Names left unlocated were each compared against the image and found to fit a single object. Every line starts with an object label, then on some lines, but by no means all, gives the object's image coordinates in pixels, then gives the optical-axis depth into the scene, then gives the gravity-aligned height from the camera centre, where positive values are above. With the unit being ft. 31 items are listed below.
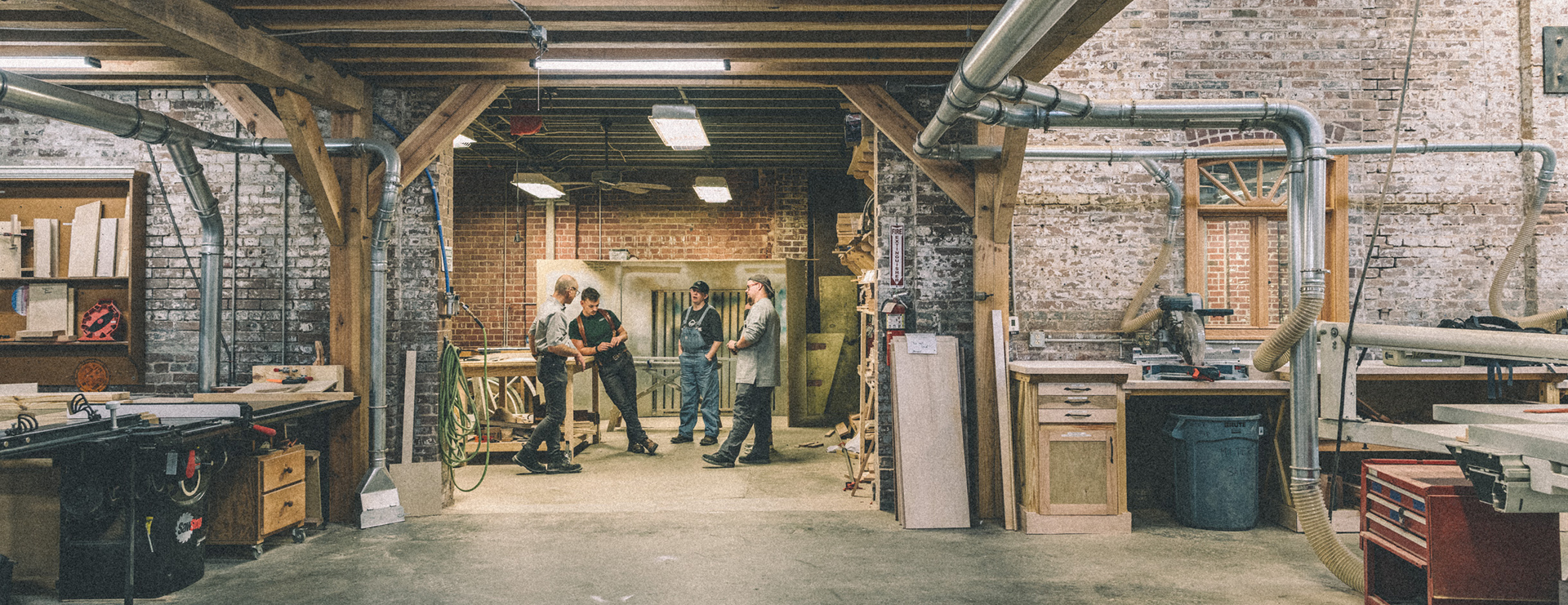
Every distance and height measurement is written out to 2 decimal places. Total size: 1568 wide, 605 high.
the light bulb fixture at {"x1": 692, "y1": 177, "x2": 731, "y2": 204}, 28.45 +4.73
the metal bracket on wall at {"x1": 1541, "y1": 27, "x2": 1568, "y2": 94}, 18.19 +5.70
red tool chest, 10.28 -3.19
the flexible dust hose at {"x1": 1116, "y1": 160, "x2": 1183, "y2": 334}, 17.60 +1.12
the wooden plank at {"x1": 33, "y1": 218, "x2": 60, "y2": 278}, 17.30 +1.58
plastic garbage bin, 16.20 -3.33
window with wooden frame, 18.16 +1.71
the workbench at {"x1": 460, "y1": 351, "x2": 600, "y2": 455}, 22.49 -1.56
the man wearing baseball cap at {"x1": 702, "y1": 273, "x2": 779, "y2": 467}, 22.90 -1.91
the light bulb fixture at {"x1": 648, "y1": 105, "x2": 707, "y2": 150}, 19.08 +4.94
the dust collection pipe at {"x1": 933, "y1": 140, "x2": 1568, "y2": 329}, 17.07 +3.42
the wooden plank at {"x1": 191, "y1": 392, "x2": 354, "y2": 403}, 15.52 -1.59
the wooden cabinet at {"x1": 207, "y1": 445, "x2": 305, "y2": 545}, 14.28 -3.38
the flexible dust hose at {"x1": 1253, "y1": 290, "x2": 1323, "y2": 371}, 11.80 -0.30
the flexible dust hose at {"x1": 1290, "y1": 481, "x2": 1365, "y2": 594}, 11.85 -3.52
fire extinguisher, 17.46 -0.11
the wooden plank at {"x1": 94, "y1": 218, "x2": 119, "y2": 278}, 17.37 +1.65
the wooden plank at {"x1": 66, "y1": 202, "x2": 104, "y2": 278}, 17.28 +1.74
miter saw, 16.43 -0.90
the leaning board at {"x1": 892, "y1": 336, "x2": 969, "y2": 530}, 16.40 -2.69
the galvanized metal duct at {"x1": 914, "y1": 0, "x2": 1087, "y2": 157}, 8.86 +3.29
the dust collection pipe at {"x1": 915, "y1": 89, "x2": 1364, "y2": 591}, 11.91 +1.71
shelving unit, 17.44 +0.76
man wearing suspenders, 24.52 -1.20
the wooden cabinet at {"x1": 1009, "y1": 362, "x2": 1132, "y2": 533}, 15.87 -2.80
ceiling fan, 29.07 +5.20
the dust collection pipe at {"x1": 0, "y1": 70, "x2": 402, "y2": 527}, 14.27 +2.41
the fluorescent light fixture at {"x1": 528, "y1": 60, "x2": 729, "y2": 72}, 15.66 +5.06
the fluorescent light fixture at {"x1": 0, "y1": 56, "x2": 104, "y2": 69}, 15.29 +5.06
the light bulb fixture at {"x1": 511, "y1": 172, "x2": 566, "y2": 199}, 27.96 +4.83
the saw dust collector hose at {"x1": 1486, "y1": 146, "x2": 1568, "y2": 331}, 17.61 +1.62
